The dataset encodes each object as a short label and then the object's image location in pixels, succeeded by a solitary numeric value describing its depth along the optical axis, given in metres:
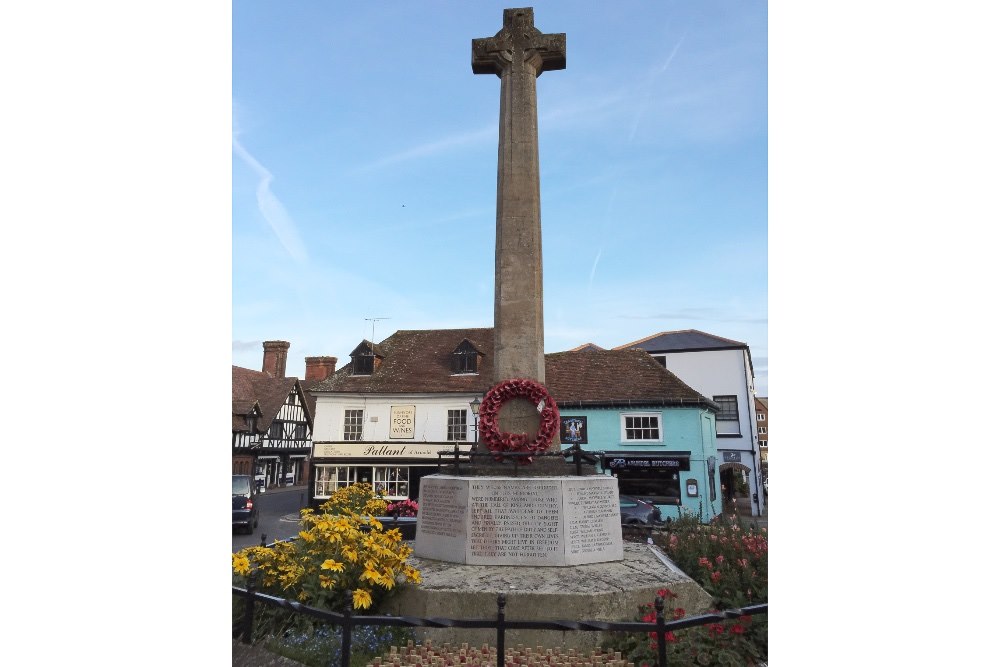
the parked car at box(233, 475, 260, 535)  20.61
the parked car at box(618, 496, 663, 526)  19.92
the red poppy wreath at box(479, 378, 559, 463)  8.04
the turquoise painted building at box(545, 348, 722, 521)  26.28
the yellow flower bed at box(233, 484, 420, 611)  5.93
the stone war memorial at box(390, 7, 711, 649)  6.03
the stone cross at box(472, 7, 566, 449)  8.54
